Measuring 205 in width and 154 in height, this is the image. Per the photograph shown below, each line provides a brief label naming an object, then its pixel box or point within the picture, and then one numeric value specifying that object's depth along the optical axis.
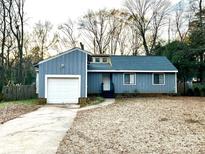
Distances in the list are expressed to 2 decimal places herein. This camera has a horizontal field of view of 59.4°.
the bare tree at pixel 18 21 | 19.02
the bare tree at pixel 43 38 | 26.39
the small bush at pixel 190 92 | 17.47
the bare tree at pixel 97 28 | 25.99
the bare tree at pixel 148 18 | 24.57
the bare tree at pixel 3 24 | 18.28
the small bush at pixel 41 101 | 12.79
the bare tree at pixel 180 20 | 23.17
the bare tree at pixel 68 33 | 27.27
